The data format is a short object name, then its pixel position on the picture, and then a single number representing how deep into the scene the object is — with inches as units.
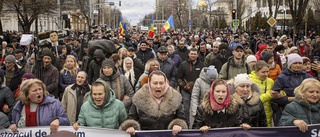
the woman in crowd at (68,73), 322.0
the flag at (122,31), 1081.9
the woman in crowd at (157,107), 203.2
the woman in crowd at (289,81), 251.6
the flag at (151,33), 971.0
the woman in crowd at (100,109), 208.1
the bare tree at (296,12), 1011.3
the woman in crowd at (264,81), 260.5
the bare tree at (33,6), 1118.4
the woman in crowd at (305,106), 202.8
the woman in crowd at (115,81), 273.3
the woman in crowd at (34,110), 206.8
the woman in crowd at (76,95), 263.9
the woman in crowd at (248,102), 214.5
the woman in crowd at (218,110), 197.0
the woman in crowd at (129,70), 350.7
